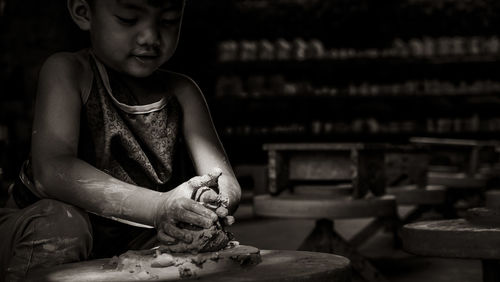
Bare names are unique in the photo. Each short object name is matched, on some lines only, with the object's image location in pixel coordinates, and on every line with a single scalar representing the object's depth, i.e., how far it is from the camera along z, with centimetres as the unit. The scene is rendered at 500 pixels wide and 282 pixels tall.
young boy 143
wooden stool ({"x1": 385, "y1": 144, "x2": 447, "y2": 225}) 432
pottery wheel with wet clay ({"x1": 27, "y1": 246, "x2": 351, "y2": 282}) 118
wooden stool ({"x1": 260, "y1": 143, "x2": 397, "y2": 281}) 309
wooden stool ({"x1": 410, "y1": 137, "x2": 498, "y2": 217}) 518
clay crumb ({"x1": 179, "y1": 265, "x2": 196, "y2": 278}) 122
